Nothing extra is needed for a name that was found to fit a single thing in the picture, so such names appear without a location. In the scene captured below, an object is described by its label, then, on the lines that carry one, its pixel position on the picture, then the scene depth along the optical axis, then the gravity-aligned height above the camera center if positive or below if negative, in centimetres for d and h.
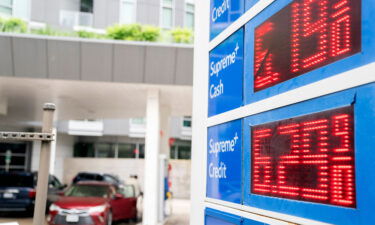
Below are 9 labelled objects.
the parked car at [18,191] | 1634 -86
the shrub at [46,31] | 1370 +406
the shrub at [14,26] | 1365 +416
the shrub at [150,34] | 1395 +413
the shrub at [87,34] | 1377 +403
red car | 1262 -102
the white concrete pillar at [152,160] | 1414 +35
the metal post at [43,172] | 326 -3
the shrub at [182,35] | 1394 +415
